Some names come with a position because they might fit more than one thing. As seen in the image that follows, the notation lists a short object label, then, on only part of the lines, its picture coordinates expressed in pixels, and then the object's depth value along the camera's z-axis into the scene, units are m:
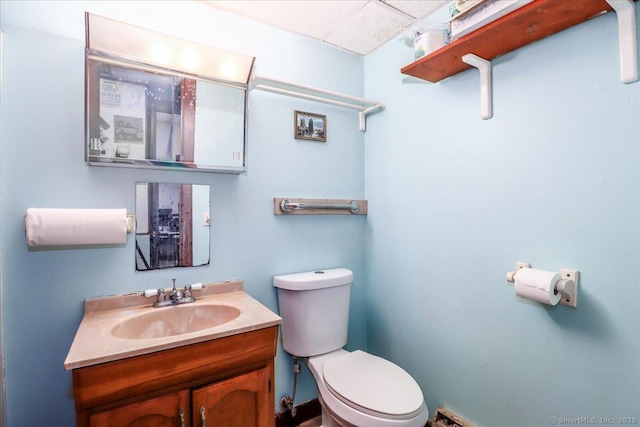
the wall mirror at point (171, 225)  1.33
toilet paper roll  1.04
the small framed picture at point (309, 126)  1.72
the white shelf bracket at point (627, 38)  0.93
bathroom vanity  0.89
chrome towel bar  1.65
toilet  1.15
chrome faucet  1.30
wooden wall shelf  0.99
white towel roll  1.07
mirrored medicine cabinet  1.19
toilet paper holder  1.06
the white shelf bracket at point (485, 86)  1.30
